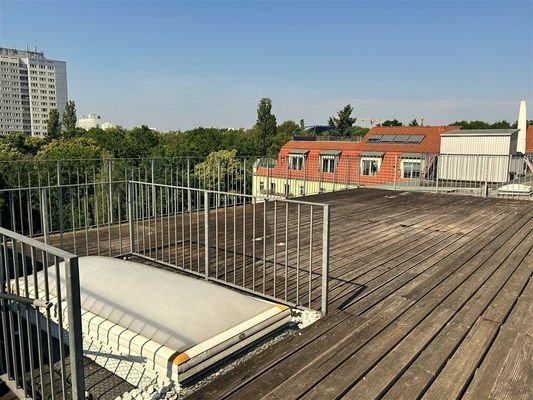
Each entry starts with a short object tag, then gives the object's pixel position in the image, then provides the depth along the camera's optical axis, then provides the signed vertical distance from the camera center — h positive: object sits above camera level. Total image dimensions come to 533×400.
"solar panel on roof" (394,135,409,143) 32.50 +1.34
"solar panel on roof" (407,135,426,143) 31.48 +1.30
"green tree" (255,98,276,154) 58.72 +4.49
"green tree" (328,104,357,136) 53.06 +4.49
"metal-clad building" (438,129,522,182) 12.62 +0.15
